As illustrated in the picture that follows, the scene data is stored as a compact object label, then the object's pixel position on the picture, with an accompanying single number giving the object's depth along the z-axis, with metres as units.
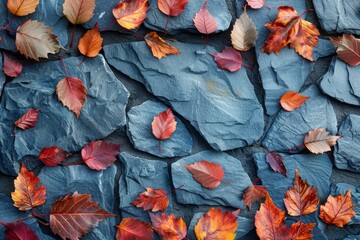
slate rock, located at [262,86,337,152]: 1.47
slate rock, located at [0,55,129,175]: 1.38
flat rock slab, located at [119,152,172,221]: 1.41
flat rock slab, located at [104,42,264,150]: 1.44
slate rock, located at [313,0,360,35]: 1.49
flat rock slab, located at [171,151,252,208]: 1.43
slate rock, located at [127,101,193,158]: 1.42
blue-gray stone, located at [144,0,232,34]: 1.44
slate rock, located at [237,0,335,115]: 1.47
